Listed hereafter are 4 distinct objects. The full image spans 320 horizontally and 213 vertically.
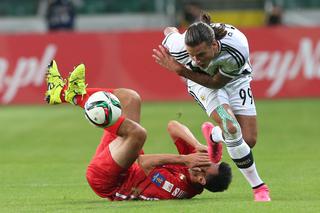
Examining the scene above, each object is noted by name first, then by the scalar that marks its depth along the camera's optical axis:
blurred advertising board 47.59
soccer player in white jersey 19.86
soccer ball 18.91
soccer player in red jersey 19.28
